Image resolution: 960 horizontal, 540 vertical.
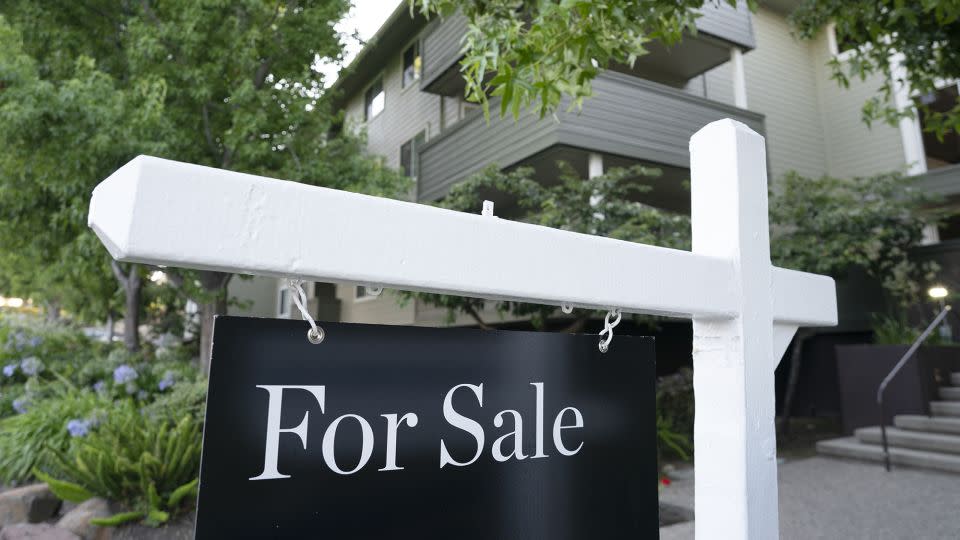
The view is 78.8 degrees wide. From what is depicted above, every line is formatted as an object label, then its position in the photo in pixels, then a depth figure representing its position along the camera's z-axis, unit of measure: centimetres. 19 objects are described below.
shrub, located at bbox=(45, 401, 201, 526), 399
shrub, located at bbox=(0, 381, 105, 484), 506
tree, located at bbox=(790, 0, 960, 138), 455
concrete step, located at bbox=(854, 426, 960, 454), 625
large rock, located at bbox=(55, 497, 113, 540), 383
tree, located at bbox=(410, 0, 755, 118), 296
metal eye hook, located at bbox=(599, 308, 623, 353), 117
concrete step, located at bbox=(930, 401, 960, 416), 709
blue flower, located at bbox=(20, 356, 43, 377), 710
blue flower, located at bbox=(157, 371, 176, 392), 625
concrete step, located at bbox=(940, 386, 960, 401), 745
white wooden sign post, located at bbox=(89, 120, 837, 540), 77
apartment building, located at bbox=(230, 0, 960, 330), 890
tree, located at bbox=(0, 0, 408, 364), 620
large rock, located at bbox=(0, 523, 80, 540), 363
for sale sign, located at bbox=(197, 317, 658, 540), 80
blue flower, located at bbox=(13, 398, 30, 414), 609
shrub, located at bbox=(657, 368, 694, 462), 704
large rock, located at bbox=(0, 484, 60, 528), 430
